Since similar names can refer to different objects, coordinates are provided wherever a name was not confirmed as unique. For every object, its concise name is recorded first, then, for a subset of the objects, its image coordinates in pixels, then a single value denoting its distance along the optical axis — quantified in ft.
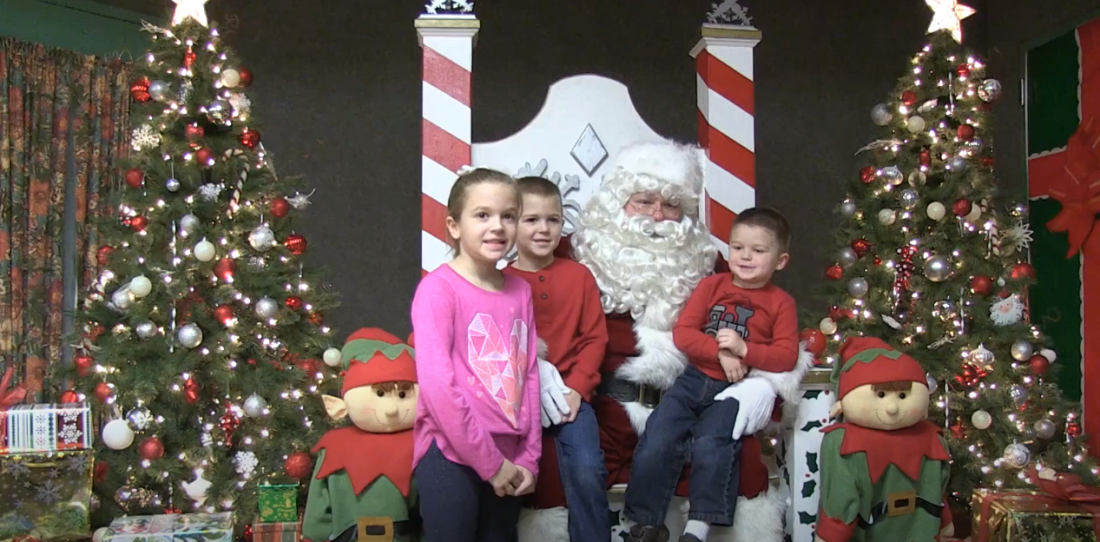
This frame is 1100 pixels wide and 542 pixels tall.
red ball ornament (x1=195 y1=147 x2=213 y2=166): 12.53
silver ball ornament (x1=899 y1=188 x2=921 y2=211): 14.79
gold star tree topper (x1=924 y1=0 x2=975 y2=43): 14.93
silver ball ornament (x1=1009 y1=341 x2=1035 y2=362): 14.46
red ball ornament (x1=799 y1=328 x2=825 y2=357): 12.06
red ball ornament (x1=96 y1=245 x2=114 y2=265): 12.64
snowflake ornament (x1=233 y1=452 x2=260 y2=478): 12.41
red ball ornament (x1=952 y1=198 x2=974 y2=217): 14.49
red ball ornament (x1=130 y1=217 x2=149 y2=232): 12.51
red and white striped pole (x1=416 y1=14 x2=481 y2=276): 13.75
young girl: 8.64
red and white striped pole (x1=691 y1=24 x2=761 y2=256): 14.52
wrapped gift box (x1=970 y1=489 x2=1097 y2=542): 10.55
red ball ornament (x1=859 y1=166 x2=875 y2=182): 15.52
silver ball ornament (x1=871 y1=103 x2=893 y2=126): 15.34
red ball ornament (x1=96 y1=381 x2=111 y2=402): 12.07
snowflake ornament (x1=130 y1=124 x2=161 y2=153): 12.55
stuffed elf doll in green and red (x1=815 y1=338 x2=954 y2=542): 10.43
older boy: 9.79
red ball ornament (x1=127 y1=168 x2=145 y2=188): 12.51
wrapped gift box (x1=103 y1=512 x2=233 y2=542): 10.99
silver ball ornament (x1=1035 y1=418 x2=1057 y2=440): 14.26
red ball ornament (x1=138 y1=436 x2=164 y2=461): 12.03
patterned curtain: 16.47
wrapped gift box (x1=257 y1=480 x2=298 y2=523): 11.59
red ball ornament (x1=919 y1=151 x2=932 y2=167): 14.96
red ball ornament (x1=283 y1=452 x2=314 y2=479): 11.89
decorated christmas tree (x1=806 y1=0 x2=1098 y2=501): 14.40
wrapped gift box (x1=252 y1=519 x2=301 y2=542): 11.27
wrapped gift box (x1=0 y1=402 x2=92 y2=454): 11.53
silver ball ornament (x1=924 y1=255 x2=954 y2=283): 14.47
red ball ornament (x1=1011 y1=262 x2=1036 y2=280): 14.76
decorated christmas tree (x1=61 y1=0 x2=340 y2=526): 12.25
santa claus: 10.32
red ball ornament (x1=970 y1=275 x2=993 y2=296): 14.51
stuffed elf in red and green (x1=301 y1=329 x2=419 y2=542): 9.67
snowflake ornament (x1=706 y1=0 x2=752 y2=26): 14.62
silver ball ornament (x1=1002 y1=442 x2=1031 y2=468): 13.92
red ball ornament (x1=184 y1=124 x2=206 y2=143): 12.57
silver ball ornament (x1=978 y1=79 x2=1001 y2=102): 14.62
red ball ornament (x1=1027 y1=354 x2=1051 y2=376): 14.58
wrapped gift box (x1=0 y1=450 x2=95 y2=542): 11.53
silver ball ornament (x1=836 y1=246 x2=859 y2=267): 15.64
